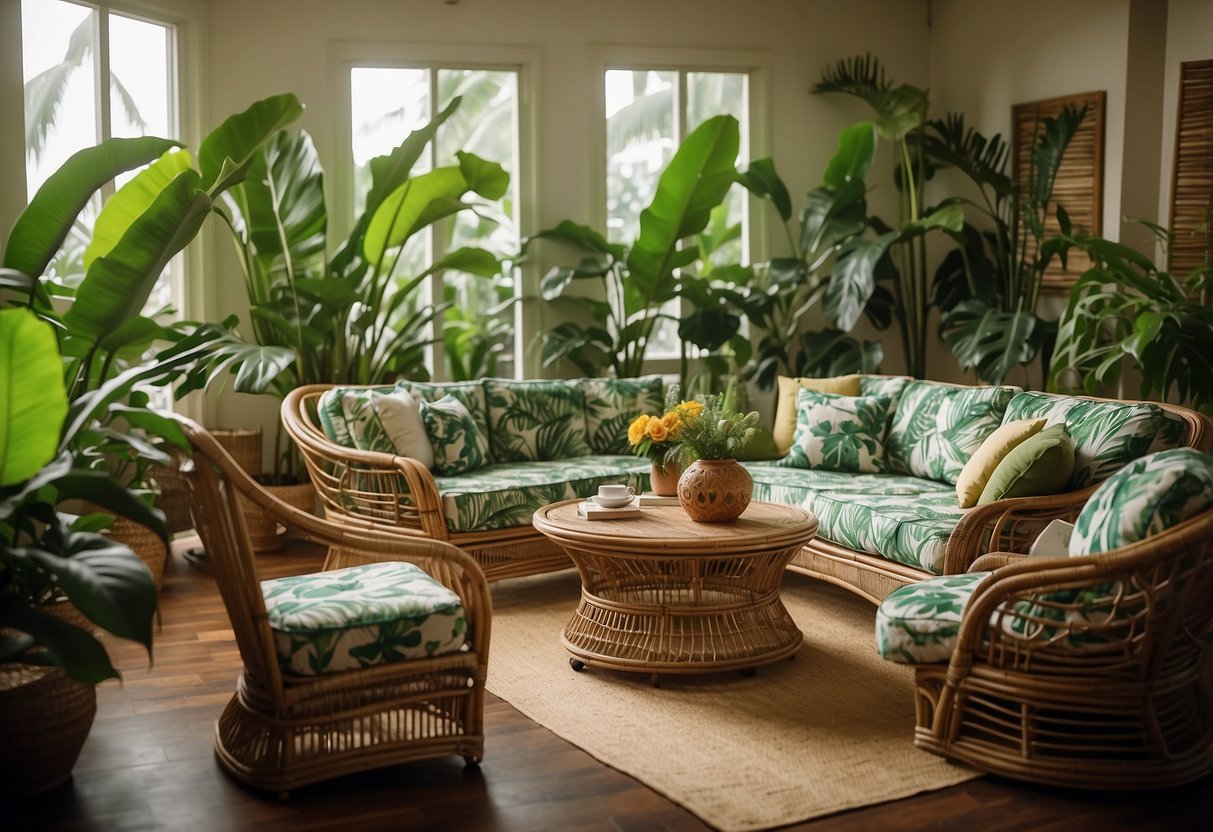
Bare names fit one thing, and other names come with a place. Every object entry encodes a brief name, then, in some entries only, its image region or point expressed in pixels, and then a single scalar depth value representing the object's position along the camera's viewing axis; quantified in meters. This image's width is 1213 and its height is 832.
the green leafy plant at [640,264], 6.11
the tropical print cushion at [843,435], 5.19
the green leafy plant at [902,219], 6.30
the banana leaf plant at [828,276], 6.39
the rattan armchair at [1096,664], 2.97
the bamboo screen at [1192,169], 5.45
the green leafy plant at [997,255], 5.83
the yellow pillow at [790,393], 5.46
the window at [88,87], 5.30
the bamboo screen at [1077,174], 5.95
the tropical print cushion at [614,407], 5.70
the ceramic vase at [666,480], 4.54
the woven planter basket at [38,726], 2.99
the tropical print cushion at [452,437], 5.14
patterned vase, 4.06
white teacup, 4.20
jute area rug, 3.08
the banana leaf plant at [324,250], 5.70
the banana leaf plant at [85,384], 2.65
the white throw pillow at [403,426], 5.00
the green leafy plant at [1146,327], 4.79
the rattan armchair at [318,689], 3.03
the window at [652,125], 6.88
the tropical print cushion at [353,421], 4.97
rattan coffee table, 3.89
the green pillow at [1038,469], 3.97
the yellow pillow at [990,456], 4.25
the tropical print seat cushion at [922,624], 3.18
